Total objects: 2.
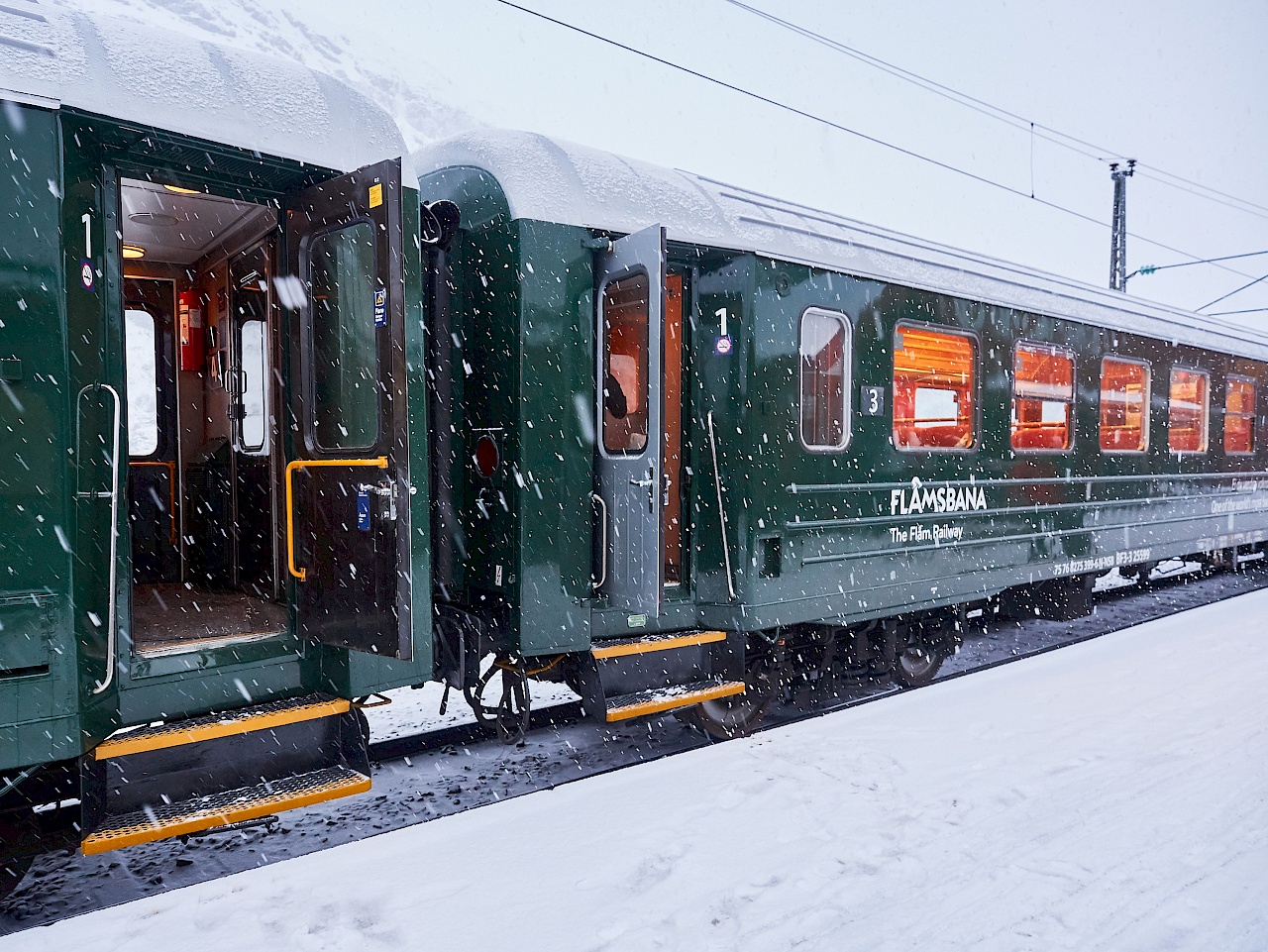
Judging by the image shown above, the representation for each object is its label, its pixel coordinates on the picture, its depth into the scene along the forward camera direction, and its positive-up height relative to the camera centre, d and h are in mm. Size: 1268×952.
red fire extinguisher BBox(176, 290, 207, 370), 6375 +905
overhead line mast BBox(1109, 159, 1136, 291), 18125 +4560
